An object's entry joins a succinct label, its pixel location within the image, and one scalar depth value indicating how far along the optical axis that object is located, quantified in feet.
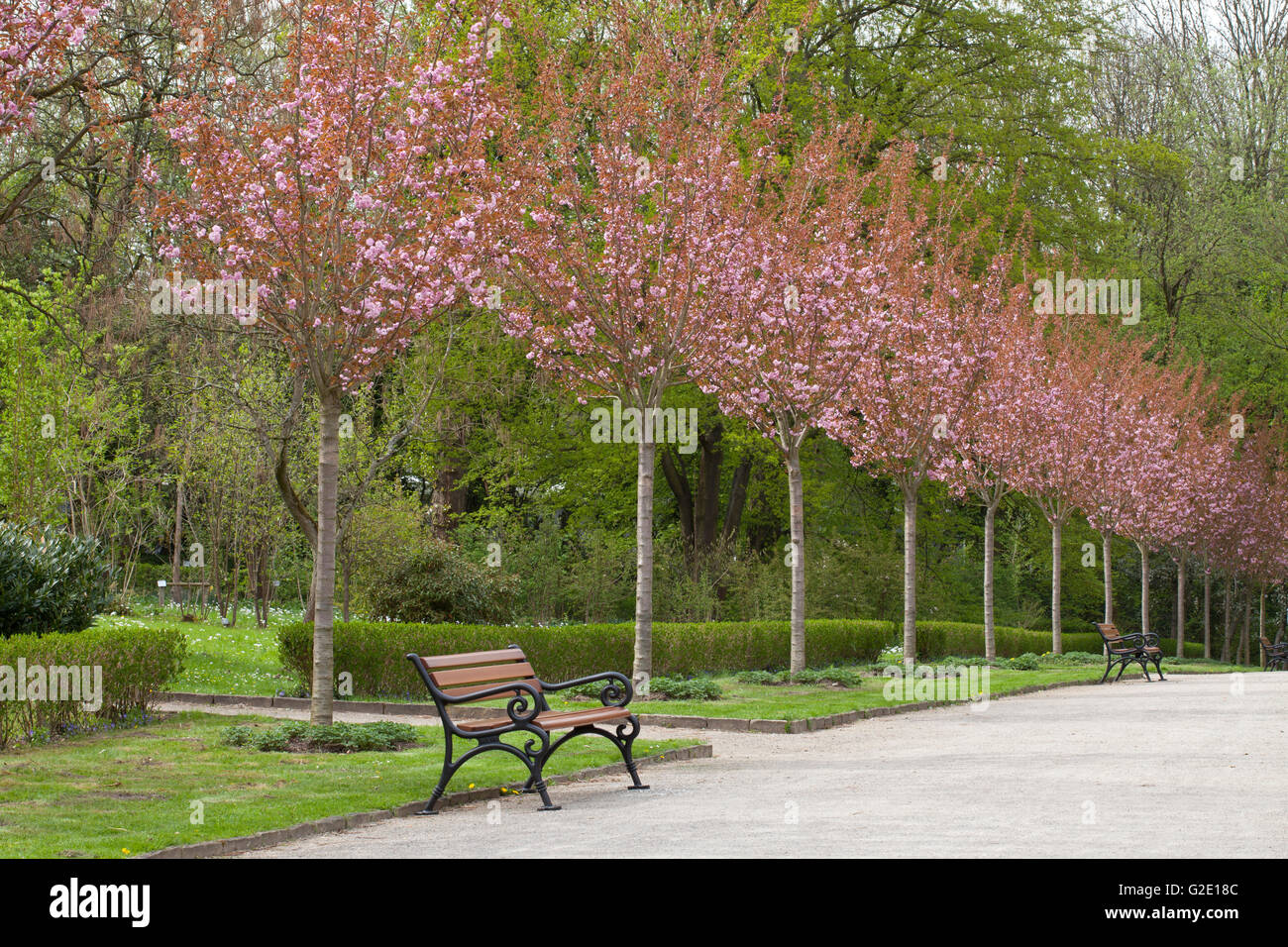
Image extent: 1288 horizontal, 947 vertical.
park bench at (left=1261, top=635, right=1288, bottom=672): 122.01
